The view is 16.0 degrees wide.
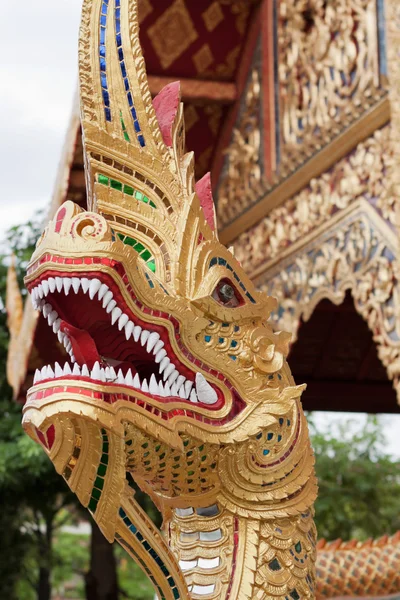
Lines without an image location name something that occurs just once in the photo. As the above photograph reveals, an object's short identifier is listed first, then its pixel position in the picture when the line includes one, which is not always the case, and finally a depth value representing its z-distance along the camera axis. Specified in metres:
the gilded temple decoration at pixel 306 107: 5.21
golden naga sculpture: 2.54
